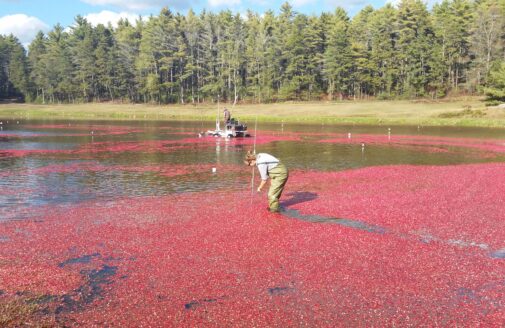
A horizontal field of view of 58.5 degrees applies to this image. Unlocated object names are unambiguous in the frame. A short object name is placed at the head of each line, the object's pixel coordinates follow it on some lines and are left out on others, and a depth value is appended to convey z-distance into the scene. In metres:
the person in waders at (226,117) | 49.68
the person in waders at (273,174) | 17.02
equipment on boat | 50.09
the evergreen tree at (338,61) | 112.44
